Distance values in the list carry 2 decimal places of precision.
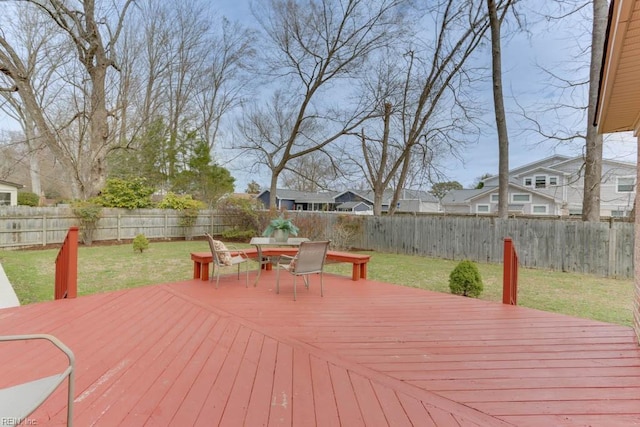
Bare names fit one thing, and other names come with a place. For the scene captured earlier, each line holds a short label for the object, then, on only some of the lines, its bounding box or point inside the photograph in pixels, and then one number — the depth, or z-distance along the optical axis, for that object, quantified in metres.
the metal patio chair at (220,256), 5.04
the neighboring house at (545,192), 20.77
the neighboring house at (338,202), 32.88
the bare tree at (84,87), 12.18
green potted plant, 5.49
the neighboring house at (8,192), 18.16
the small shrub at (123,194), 13.66
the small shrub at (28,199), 19.96
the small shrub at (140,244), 10.55
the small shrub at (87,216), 12.17
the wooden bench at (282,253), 5.65
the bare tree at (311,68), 13.22
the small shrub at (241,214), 15.21
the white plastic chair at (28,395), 1.20
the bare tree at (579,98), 8.53
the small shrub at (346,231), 12.89
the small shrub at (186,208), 15.10
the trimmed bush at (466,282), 5.60
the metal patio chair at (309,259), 4.58
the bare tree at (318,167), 15.77
